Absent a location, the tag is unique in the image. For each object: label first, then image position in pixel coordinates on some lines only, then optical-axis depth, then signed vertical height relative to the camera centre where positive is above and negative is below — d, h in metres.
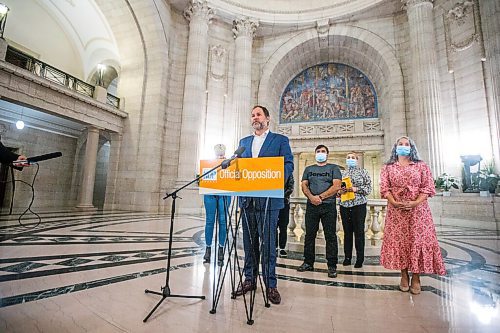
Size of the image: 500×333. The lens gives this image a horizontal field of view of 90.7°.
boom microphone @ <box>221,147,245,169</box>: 1.68 +0.29
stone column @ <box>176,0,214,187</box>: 10.73 +4.84
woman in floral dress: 2.28 -0.17
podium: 1.66 +0.12
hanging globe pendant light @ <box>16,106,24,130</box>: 9.60 +2.70
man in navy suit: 2.00 -0.10
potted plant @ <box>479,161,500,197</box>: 7.48 +0.71
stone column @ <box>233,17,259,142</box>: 11.95 +6.21
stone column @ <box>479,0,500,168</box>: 8.12 +4.78
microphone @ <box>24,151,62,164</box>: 2.94 +0.43
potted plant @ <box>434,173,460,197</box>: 8.41 +0.66
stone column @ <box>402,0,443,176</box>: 9.39 +4.76
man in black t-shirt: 2.87 -0.04
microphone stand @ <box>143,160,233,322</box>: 1.80 -0.73
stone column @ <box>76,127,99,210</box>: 9.49 +1.00
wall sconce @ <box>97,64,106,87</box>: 10.92 +5.45
